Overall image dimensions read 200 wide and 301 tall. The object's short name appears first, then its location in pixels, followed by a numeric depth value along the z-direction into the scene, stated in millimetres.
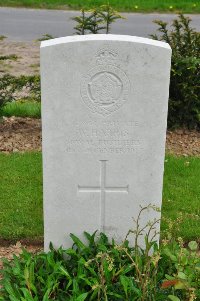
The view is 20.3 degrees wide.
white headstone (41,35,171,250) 3377
